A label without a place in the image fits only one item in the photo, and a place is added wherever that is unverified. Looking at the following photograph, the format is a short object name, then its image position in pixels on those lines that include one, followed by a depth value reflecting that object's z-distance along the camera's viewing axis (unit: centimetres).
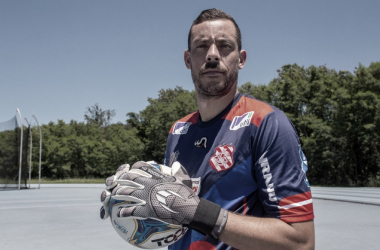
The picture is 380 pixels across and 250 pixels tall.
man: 151
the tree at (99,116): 6331
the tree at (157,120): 3844
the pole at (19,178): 1955
